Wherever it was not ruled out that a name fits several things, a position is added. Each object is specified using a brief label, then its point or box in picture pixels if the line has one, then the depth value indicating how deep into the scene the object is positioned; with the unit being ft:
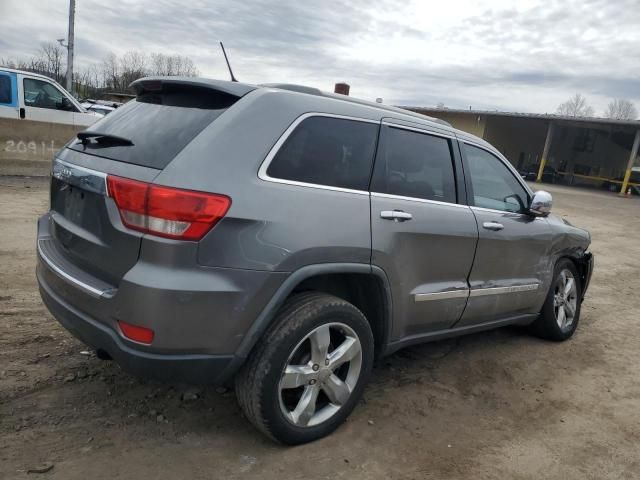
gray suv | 7.75
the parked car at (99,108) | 61.48
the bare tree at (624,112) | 253.85
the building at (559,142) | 109.50
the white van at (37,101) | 36.35
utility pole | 65.10
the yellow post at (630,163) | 98.99
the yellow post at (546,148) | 108.79
